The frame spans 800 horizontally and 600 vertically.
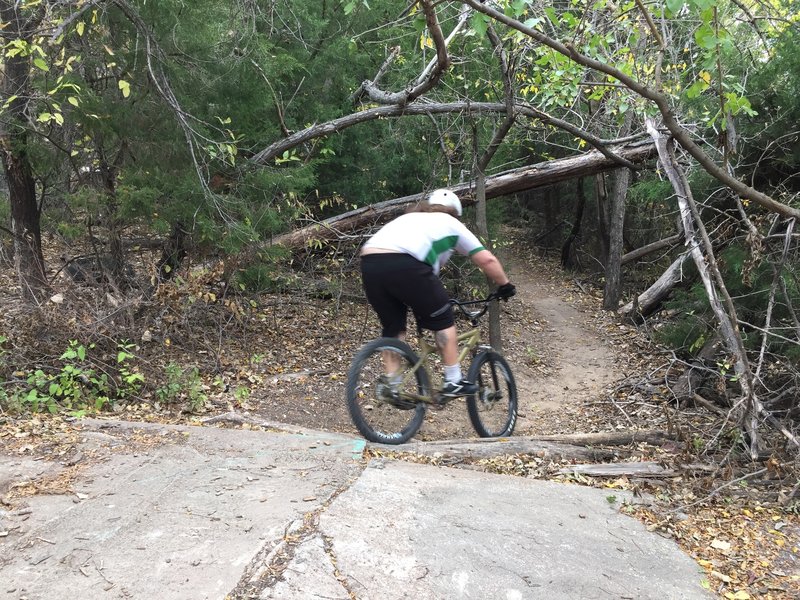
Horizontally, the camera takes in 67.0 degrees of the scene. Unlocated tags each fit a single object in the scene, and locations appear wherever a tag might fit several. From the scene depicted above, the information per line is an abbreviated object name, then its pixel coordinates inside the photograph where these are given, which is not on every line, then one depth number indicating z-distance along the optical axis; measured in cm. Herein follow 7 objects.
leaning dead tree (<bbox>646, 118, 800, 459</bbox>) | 478
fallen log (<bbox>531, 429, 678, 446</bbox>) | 547
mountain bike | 469
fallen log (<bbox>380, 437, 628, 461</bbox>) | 470
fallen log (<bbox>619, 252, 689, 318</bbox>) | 1155
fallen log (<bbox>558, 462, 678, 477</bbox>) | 458
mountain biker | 448
